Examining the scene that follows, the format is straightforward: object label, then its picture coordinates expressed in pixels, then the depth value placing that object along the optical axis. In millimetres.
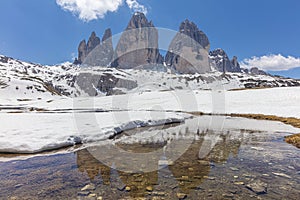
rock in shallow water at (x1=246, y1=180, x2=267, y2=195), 6286
